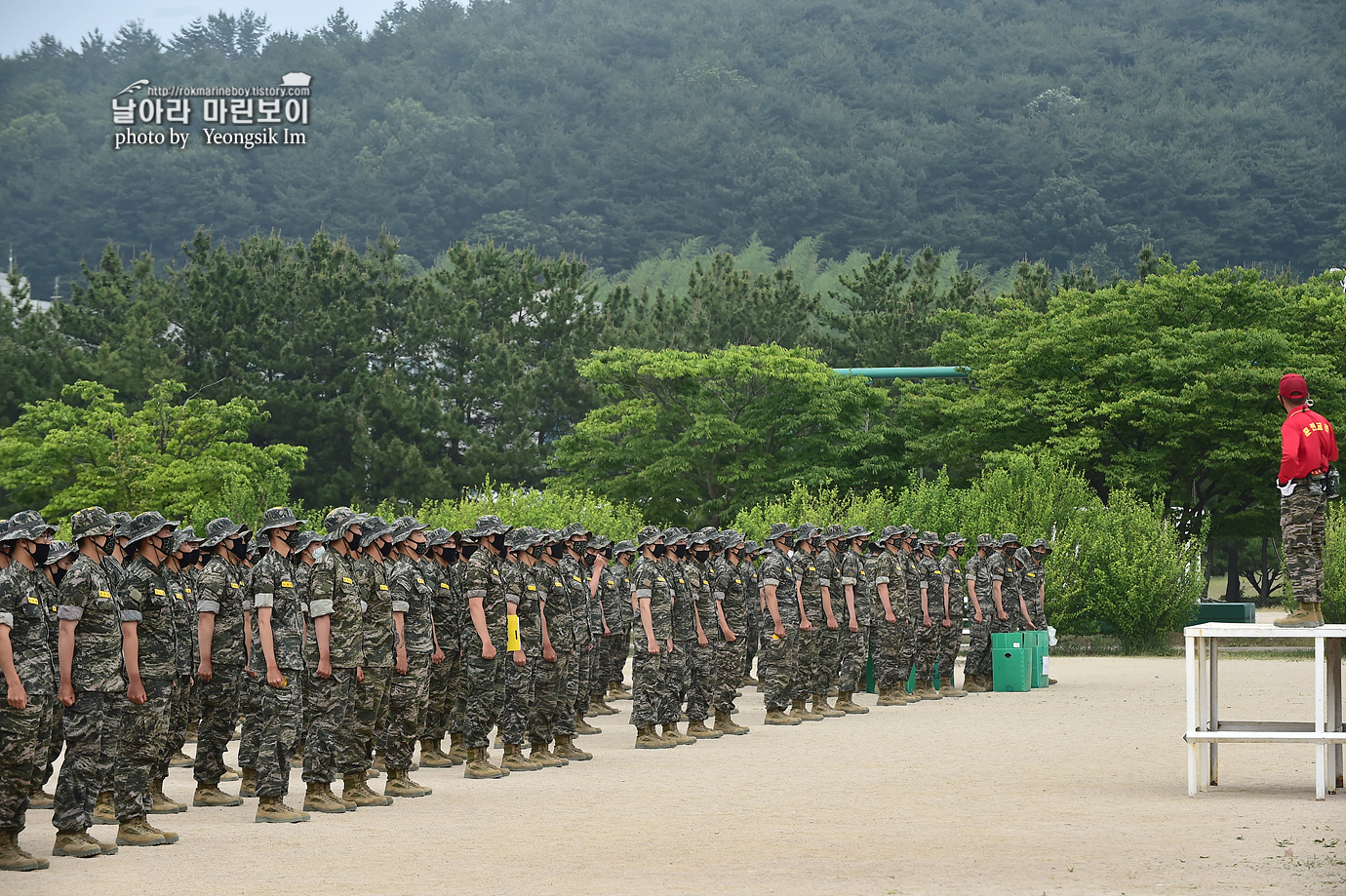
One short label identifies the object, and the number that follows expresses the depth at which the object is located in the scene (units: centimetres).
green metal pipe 5231
